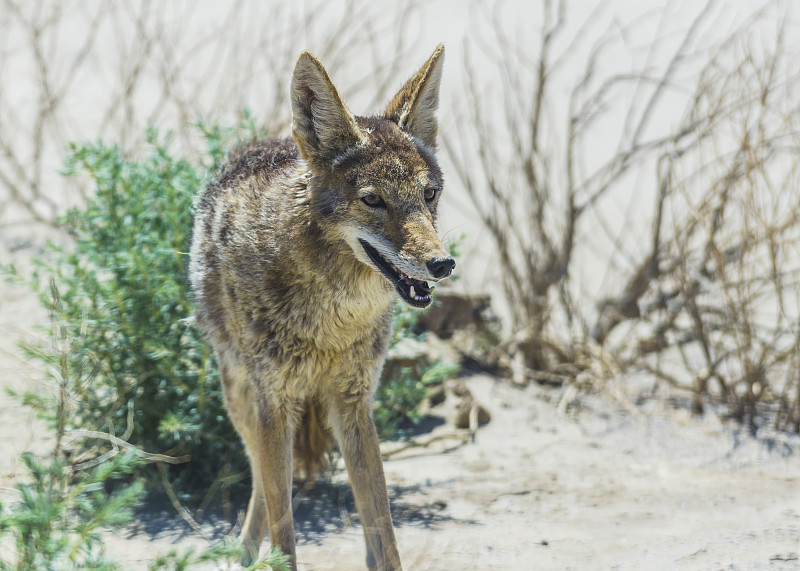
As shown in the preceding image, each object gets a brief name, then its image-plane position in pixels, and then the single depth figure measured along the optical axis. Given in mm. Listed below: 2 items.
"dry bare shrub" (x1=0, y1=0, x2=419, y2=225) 17125
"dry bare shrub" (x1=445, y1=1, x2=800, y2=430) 12820
